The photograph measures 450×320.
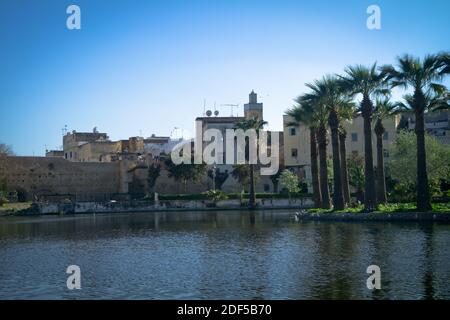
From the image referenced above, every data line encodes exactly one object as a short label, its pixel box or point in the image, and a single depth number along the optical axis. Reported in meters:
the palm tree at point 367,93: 36.53
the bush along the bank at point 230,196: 66.69
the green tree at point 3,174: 68.94
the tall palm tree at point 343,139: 40.85
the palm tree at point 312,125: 42.06
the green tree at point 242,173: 69.44
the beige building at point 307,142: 71.50
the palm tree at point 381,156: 40.00
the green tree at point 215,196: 68.00
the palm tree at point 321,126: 40.62
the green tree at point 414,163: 45.04
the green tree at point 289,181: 65.25
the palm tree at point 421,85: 32.78
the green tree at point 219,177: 79.88
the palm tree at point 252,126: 62.19
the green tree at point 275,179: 76.75
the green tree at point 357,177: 56.25
